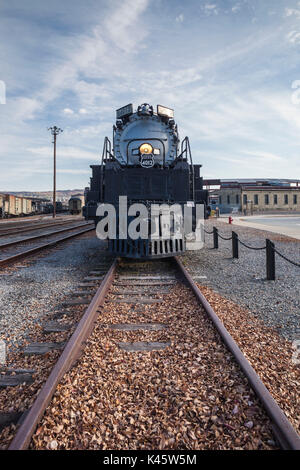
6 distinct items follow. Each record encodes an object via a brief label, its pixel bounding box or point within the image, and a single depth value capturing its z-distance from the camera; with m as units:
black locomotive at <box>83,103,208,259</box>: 5.95
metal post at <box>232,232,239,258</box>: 7.89
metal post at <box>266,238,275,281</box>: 5.66
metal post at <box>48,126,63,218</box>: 35.49
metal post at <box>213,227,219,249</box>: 9.93
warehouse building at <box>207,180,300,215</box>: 48.22
